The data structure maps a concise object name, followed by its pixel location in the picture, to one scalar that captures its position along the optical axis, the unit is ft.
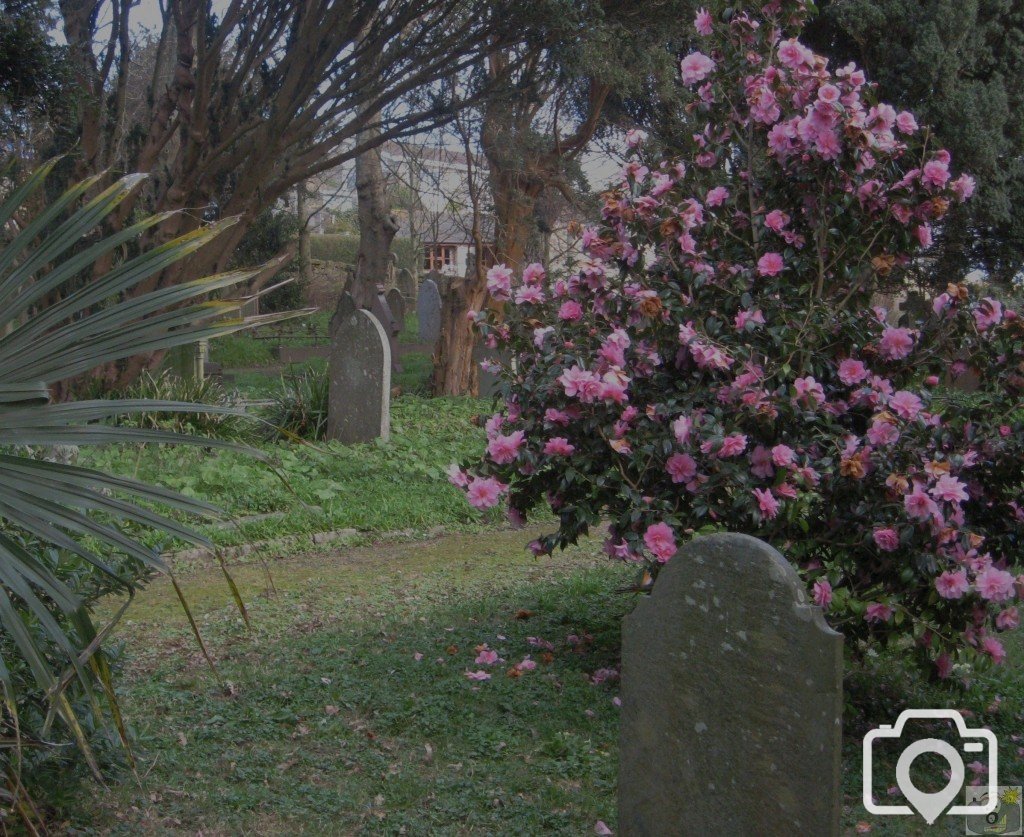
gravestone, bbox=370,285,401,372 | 54.44
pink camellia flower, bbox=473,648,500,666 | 16.84
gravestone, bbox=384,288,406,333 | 61.77
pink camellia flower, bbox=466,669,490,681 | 16.11
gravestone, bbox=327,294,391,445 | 36.04
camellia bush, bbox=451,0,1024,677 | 14.46
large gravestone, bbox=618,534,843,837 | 9.63
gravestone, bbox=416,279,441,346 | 67.77
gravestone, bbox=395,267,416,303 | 117.96
